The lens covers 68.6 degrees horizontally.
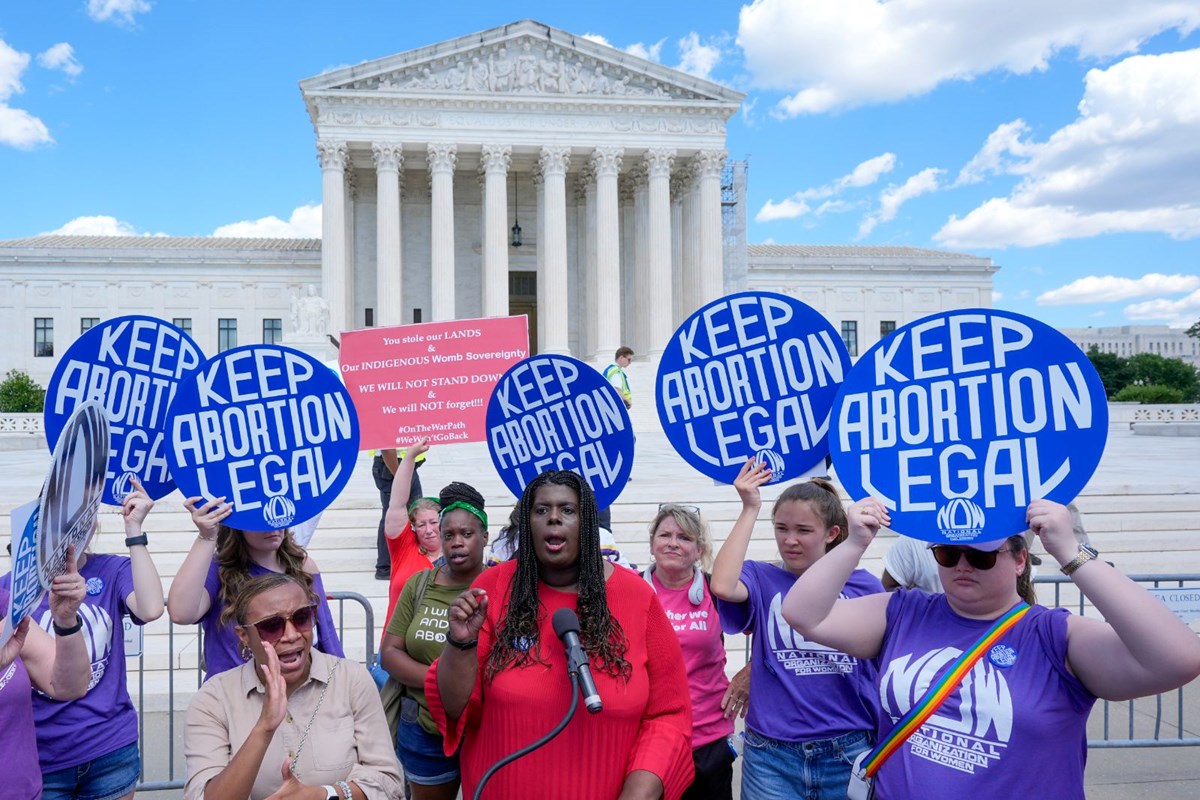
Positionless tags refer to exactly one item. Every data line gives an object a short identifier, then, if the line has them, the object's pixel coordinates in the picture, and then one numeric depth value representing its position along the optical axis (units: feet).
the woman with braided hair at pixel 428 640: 12.08
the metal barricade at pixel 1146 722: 17.43
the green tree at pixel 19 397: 131.62
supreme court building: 126.72
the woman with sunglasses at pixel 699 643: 11.82
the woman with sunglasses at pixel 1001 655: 7.10
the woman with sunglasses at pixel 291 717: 8.61
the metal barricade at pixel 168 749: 16.10
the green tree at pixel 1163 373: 232.73
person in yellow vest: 42.29
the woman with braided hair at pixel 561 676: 8.60
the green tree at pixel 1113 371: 228.43
